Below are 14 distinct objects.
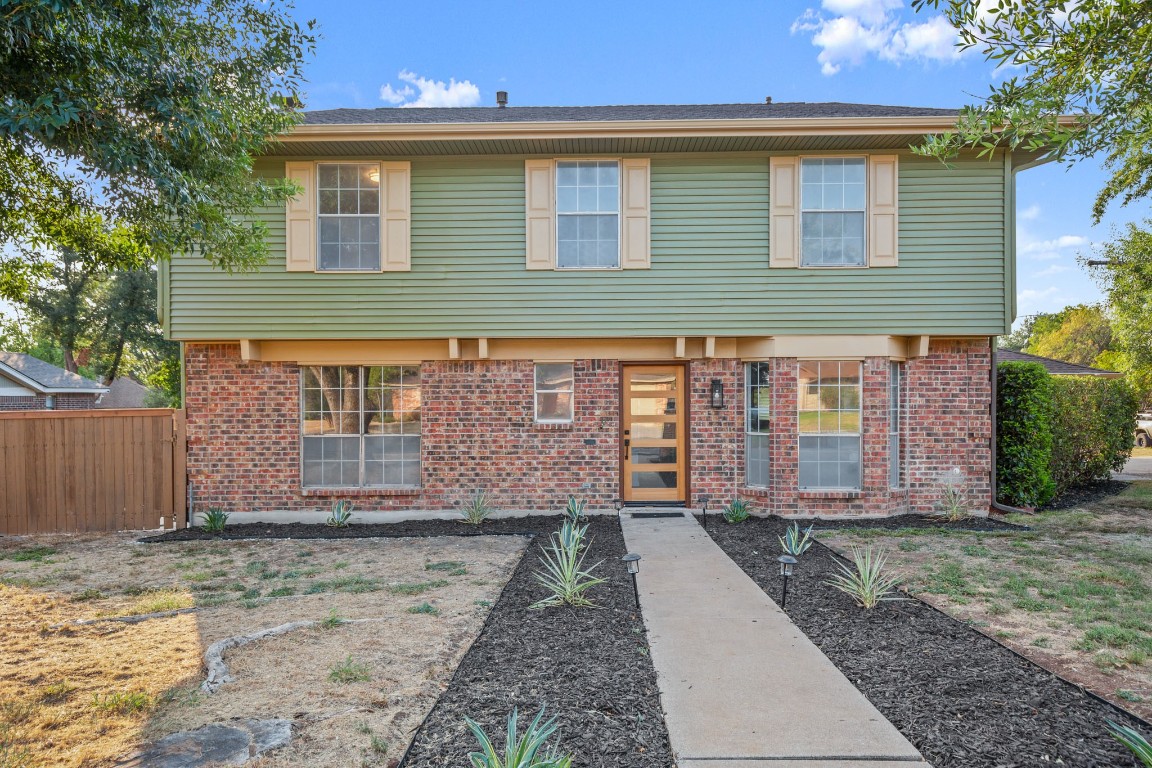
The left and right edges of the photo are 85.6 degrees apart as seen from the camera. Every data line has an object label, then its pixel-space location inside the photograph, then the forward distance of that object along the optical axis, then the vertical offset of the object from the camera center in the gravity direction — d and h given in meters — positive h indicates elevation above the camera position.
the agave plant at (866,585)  4.69 -1.60
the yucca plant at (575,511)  8.05 -1.73
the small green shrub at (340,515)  8.34 -1.83
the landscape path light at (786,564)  4.66 -1.38
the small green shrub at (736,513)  8.02 -1.72
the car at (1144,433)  22.03 -1.85
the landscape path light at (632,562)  4.69 -1.40
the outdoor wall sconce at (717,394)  8.54 -0.19
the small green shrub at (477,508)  8.30 -1.74
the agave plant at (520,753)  2.30 -1.41
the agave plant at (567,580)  4.80 -1.61
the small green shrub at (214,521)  8.17 -1.87
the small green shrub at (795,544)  5.91 -1.60
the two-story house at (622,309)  8.20 +0.95
